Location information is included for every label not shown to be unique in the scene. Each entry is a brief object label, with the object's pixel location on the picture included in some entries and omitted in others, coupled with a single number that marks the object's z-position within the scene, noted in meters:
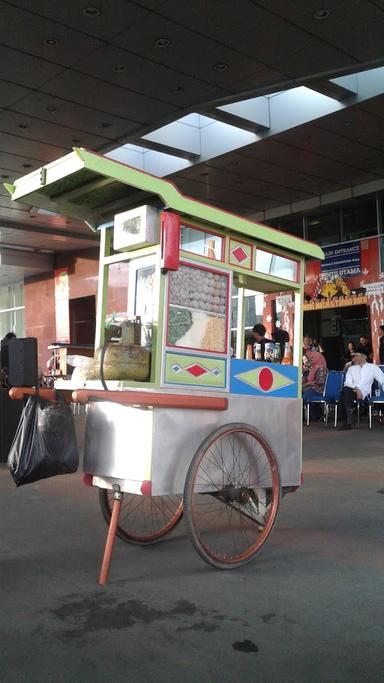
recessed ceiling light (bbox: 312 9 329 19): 8.51
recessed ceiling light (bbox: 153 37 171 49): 9.23
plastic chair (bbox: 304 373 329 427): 11.88
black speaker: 3.41
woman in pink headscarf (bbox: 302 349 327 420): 12.00
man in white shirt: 11.49
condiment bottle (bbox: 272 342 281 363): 4.59
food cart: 3.39
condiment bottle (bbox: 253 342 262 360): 4.78
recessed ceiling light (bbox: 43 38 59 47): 9.20
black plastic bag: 3.46
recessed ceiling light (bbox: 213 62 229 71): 10.00
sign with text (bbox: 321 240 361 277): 17.70
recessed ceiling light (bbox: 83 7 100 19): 8.35
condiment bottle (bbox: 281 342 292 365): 4.46
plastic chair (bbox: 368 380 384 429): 11.41
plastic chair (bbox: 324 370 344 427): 11.89
